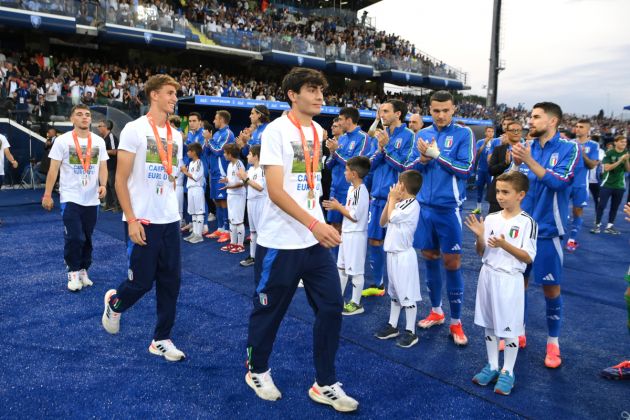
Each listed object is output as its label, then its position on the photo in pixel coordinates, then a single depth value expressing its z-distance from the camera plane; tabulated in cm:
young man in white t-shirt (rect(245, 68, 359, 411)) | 296
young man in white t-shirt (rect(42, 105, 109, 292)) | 527
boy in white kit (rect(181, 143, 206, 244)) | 817
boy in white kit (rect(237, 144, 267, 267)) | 622
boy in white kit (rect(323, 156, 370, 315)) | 496
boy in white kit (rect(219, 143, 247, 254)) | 746
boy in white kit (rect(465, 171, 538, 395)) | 338
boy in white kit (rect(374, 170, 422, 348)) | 419
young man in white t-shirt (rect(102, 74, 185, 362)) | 353
